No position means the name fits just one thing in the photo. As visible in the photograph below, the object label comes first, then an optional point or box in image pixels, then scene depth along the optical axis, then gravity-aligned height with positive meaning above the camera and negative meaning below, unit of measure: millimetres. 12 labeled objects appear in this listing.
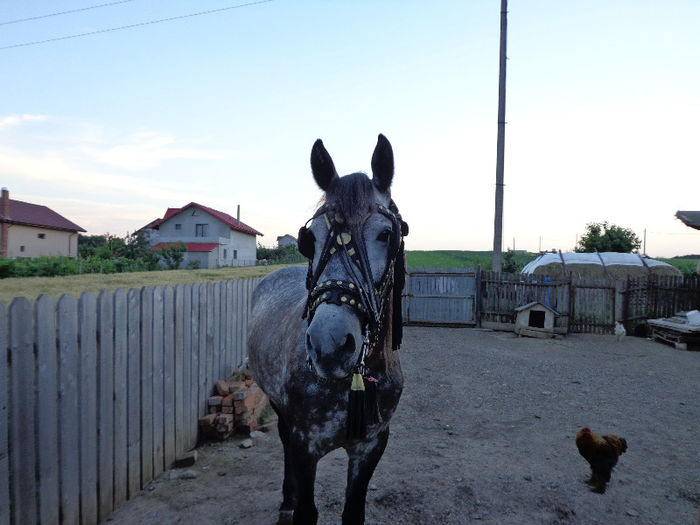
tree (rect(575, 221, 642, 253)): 28938 +1420
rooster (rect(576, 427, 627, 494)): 3771 -1801
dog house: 12125 -1870
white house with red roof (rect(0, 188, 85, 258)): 35688 +1587
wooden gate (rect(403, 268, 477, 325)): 13914 -1399
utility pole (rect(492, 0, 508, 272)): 13703 +4102
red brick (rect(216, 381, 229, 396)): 5086 -1700
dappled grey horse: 1648 -366
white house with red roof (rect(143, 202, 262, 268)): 45969 +2072
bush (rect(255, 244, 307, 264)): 63344 -345
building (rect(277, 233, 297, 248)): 94281 +3183
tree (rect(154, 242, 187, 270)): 36062 -512
